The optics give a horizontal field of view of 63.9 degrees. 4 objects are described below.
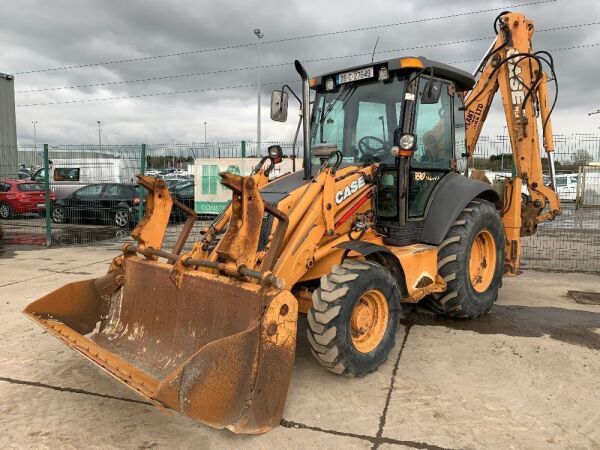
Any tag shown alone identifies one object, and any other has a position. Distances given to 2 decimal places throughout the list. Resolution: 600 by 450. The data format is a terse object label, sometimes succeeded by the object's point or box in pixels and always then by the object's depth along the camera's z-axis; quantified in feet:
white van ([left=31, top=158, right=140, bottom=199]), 35.22
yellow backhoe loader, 9.83
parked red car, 55.47
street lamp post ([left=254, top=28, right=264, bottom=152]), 77.94
